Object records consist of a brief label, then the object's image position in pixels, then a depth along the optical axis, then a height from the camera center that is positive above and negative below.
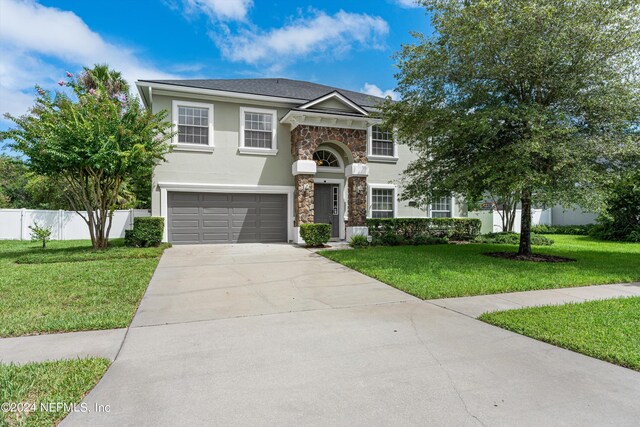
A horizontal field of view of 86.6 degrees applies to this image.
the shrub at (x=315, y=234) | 12.56 -0.90
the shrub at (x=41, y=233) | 12.12 -0.88
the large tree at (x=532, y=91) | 8.23 +3.30
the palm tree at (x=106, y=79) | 21.30 +8.24
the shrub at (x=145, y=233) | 11.72 -0.83
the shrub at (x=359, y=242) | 12.63 -1.20
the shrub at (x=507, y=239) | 14.08 -1.24
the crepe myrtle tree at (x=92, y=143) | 9.84 +1.97
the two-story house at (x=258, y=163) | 13.41 +1.94
